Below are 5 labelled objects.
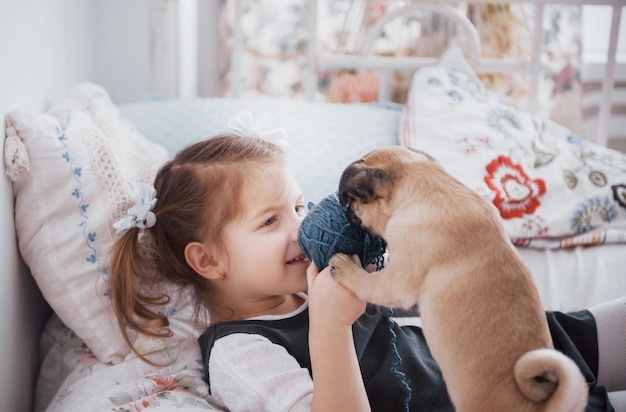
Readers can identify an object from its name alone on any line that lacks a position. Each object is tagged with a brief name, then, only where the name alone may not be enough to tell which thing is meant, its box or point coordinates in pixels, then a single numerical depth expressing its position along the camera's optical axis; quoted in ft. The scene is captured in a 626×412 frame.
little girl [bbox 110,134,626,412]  3.11
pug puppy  2.21
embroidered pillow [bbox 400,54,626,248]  4.58
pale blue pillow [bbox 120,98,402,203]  4.64
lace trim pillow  3.48
